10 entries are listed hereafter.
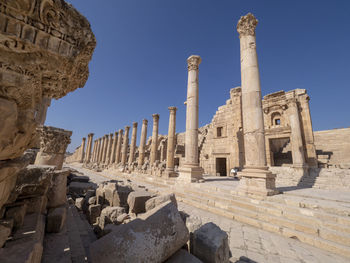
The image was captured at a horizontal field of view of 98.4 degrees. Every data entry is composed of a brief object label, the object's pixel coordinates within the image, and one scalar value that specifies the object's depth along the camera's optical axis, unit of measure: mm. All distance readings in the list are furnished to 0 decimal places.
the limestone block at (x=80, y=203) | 5148
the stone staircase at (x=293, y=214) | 3343
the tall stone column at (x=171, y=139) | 13594
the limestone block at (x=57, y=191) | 3268
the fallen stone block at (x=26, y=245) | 1434
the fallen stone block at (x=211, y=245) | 1982
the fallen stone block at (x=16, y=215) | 1982
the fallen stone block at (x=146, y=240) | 1553
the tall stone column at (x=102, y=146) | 33634
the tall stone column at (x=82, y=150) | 40269
